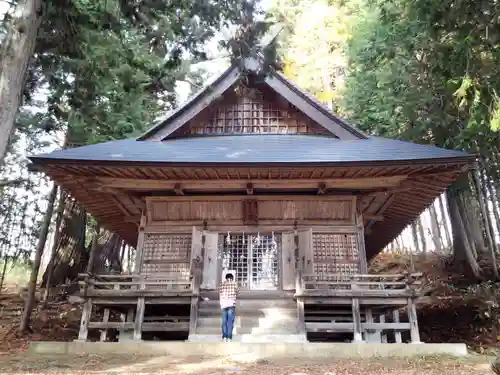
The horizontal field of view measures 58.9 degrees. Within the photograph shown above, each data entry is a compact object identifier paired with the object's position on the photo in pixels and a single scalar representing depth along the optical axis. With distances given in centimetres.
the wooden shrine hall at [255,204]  918
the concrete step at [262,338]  869
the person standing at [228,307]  849
